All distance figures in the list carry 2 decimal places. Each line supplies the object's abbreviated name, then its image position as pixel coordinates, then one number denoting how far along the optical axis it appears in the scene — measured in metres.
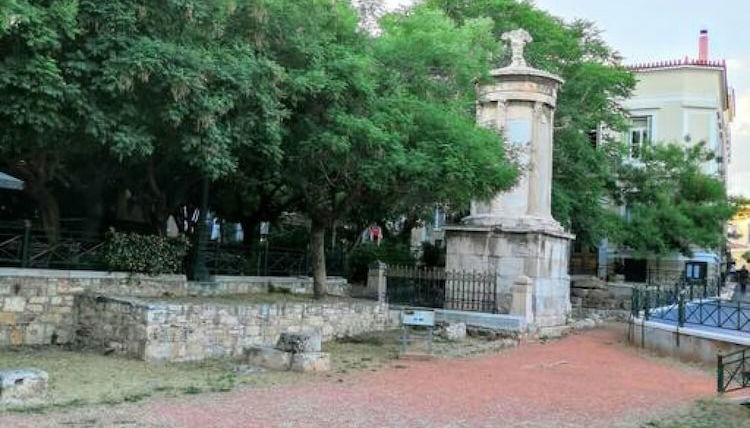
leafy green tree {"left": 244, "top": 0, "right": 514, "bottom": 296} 14.64
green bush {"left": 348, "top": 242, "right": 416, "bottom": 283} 27.98
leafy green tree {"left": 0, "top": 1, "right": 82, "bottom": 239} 10.65
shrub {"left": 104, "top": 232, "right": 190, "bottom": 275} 15.81
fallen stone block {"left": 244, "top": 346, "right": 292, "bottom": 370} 12.50
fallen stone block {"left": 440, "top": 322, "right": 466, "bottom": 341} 18.29
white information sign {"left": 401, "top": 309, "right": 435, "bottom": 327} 15.06
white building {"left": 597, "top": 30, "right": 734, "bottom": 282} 39.28
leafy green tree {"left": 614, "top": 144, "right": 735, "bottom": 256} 32.19
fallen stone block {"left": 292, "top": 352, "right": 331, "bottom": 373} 12.41
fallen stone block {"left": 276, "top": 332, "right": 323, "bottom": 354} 12.59
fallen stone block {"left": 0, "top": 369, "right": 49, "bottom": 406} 8.83
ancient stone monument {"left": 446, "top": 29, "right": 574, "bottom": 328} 21.20
